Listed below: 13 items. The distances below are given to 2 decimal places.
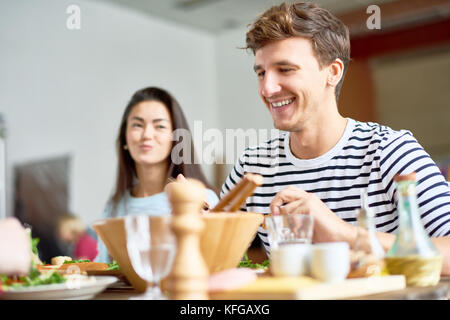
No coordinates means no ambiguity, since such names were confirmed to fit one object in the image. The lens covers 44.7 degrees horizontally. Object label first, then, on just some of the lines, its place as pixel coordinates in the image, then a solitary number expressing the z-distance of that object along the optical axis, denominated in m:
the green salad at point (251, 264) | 1.00
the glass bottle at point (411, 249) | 0.76
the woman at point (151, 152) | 2.18
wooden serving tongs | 0.75
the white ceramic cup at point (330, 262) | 0.70
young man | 1.36
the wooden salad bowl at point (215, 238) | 0.74
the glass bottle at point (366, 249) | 0.77
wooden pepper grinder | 0.59
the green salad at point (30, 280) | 0.74
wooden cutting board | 0.64
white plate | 0.68
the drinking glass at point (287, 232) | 0.75
